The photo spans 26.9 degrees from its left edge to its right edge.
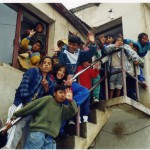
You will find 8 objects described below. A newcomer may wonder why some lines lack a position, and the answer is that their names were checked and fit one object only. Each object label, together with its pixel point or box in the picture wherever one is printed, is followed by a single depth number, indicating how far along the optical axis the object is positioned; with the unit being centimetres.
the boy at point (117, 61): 699
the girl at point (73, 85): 556
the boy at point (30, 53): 710
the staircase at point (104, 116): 534
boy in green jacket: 457
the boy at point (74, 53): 607
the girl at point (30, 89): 481
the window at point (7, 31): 712
